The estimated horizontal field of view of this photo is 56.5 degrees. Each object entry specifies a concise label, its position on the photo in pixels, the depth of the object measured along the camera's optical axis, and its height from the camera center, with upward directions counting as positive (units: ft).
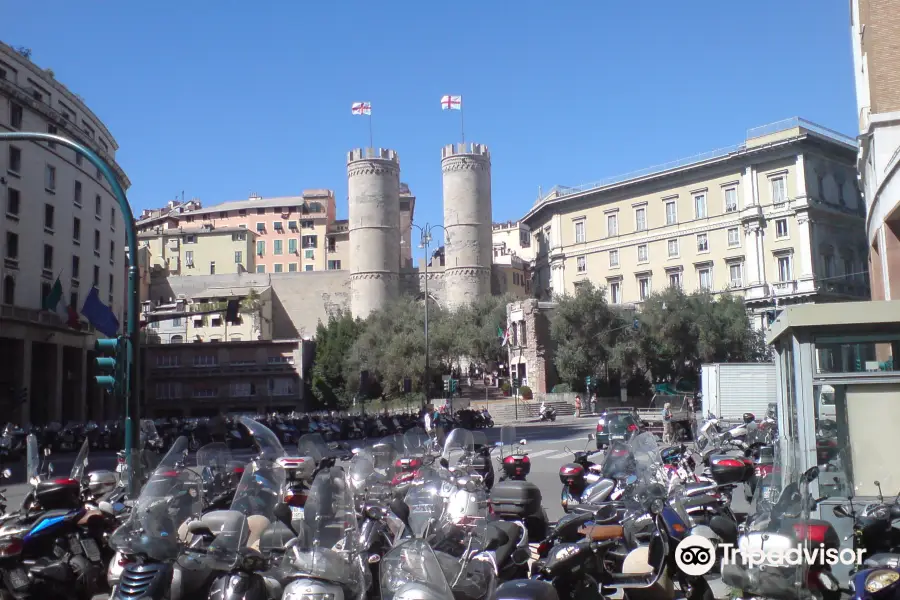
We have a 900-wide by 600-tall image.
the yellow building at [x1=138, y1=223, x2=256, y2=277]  278.87 +48.60
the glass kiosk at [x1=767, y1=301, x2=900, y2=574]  25.08 -0.55
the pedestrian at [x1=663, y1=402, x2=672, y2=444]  84.38 -4.18
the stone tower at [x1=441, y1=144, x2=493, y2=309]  249.14 +50.16
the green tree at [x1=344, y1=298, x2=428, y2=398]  178.09 +9.39
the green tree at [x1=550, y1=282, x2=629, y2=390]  166.20 +10.24
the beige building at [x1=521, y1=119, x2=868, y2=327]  176.86 +35.54
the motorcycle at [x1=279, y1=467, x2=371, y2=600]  16.56 -3.26
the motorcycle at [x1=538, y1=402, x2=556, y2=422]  148.37 -4.94
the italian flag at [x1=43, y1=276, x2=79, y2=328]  126.11 +14.95
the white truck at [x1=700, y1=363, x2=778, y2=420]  88.84 -0.83
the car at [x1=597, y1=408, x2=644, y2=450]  61.87 -3.03
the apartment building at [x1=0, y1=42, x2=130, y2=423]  128.57 +26.42
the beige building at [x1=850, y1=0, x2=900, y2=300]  54.95 +16.53
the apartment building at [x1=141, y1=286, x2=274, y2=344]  231.30 +19.73
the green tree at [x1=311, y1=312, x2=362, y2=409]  203.31 +7.41
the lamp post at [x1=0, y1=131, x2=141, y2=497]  33.96 +3.47
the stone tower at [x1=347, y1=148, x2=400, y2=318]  247.09 +48.86
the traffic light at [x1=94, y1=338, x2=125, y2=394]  35.11 +1.52
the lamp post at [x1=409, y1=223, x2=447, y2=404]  134.00 +24.10
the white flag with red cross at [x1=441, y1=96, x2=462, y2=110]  238.09 +81.23
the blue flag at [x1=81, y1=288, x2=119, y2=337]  79.00 +7.88
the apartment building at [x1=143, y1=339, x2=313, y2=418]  198.29 +3.80
